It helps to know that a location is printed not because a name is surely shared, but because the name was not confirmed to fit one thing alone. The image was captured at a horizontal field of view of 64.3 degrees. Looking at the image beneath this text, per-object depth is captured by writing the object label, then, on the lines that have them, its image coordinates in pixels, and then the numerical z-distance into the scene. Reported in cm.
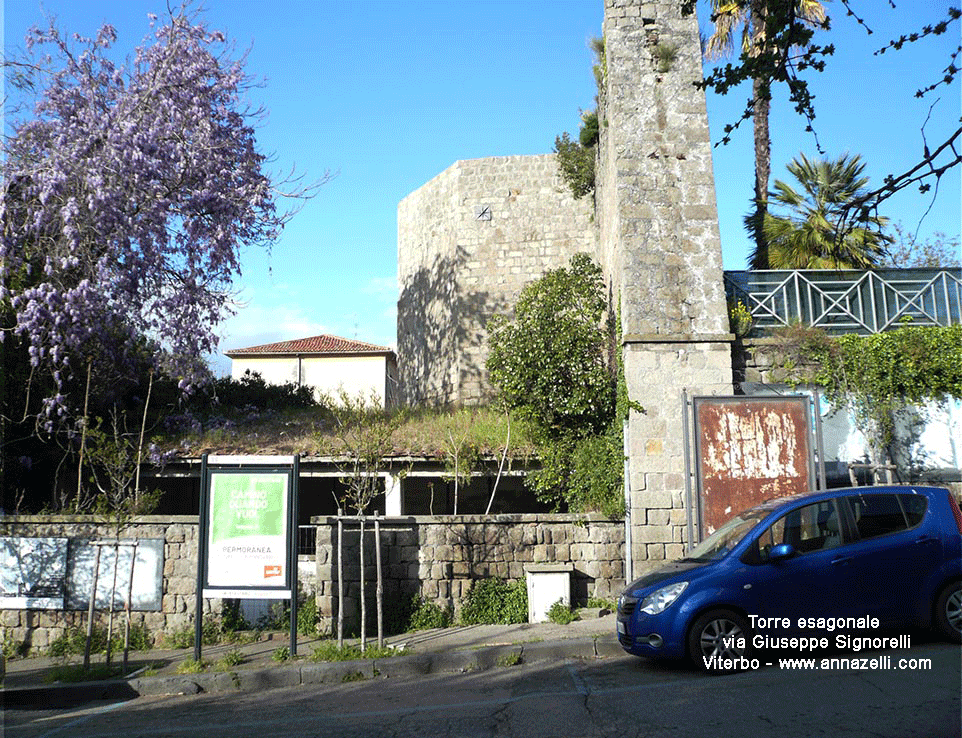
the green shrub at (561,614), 990
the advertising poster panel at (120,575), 1006
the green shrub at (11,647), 993
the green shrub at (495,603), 1026
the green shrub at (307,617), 998
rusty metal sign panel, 1036
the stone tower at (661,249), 1090
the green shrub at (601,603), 1039
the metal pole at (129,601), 866
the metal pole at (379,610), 870
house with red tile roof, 2998
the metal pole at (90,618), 859
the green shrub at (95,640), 984
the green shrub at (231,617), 1012
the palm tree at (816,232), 1569
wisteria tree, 1280
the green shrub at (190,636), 989
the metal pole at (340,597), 873
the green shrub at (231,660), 855
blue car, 688
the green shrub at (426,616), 1011
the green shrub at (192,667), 838
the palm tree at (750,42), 1688
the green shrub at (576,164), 1942
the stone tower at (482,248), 2061
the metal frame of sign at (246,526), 871
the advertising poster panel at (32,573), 1003
